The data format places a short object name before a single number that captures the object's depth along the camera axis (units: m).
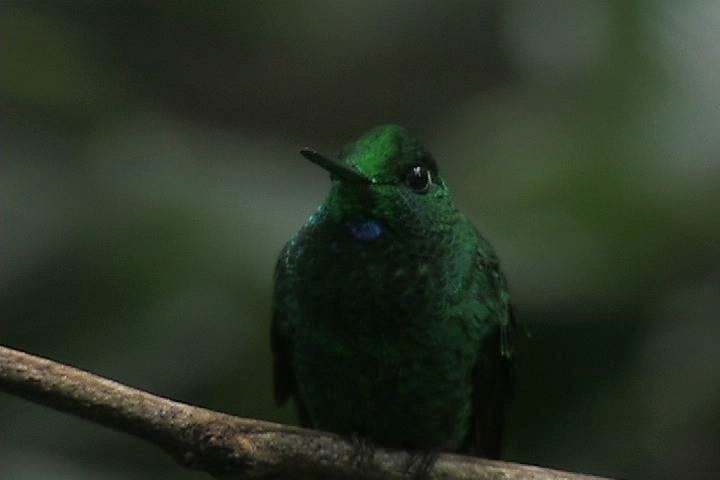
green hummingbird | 2.47
